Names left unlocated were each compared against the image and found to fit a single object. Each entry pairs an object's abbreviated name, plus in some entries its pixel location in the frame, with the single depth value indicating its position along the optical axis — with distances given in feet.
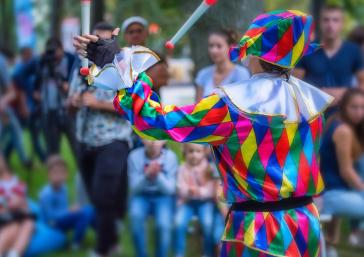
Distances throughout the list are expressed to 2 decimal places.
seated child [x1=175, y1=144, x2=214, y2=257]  25.44
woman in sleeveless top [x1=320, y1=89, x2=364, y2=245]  26.51
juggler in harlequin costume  13.16
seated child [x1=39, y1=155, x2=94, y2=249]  29.45
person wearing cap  19.58
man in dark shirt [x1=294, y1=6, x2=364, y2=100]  27.34
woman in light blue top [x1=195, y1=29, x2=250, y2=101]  23.67
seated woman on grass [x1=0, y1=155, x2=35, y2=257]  27.07
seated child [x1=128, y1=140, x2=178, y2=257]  24.31
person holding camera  24.09
